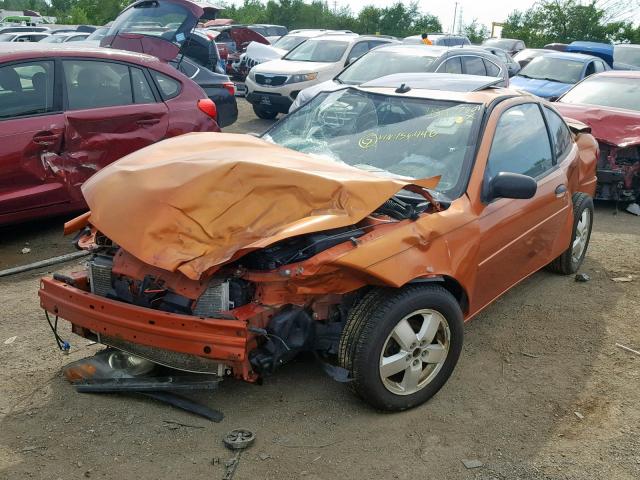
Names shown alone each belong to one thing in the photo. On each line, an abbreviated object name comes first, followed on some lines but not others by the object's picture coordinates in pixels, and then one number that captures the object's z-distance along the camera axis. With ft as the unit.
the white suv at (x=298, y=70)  42.32
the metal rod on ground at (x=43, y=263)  17.35
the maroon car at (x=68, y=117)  18.40
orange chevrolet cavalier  10.44
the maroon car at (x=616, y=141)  25.17
